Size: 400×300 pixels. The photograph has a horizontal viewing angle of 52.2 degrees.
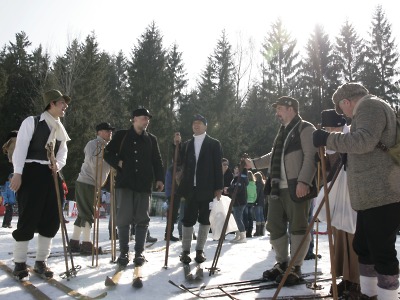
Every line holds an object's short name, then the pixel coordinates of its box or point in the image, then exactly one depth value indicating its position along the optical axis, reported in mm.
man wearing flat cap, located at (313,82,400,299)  3213
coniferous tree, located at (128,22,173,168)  31953
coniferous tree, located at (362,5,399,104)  34906
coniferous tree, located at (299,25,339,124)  34875
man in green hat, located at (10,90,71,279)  4547
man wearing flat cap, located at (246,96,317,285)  4398
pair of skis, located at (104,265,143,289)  4188
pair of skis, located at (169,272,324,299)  3965
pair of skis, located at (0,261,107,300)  3768
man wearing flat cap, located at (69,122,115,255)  6684
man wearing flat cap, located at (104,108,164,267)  5281
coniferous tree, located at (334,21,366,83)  36281
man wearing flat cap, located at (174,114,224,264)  5574
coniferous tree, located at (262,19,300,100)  35188
